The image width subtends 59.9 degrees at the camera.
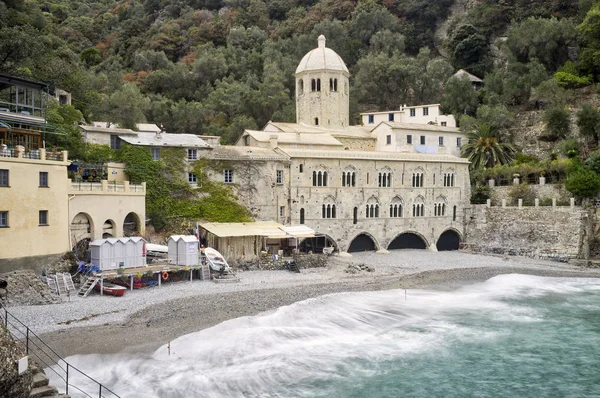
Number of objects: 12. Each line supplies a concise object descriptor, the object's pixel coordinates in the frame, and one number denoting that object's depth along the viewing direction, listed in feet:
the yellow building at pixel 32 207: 75.87
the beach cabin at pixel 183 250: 91.30
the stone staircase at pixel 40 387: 36.29
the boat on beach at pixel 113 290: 78.95
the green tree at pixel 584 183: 121.39
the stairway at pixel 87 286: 77.67
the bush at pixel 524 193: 135.33
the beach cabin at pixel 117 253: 83.46
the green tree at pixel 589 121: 143.23
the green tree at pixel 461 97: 177.68
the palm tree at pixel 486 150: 150.00
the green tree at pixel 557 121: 152.25
